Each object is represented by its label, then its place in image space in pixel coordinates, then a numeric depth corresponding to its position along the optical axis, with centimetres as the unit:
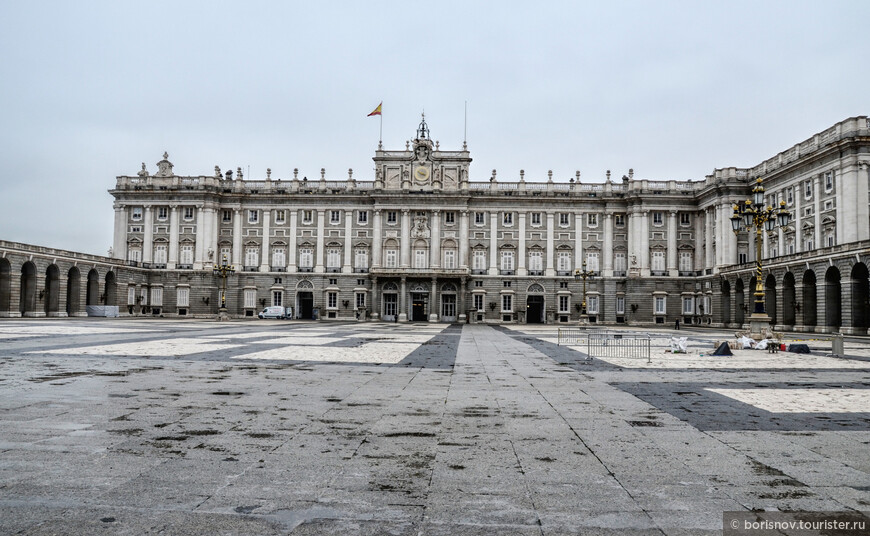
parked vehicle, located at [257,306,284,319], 6981
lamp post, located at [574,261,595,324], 5550
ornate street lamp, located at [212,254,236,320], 6386
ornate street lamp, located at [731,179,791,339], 2762
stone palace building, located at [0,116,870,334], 6925
